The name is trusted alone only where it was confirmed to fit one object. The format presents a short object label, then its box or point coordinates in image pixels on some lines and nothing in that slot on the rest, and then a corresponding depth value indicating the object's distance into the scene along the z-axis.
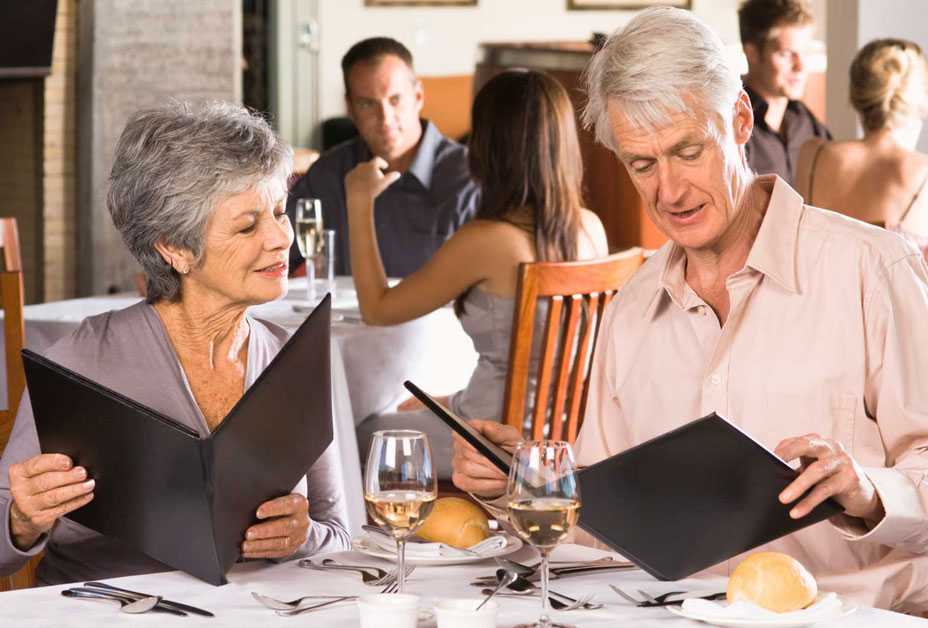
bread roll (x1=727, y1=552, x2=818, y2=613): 2.77
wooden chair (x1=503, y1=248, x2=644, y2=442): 4.45
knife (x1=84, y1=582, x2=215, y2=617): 2.84
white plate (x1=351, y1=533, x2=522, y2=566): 3.05
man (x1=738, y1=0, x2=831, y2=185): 7.69
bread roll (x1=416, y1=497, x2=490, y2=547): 3.12
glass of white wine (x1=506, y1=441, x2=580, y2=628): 2.78
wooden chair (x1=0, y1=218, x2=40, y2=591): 4.57
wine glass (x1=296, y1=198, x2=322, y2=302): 5.80
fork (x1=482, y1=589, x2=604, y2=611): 2.85
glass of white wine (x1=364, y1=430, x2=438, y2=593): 2.84
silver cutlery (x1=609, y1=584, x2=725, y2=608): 2.87
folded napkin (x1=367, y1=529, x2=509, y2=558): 3.07
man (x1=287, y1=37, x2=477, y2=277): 7.22
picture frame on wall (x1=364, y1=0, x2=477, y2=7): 14.72
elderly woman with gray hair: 3.40
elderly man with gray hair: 3.22
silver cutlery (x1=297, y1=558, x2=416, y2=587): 2.98
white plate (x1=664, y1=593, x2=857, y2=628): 2.75
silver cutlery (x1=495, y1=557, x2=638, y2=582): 2.99
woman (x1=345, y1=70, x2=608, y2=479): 5.19
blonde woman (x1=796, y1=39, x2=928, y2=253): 6.84
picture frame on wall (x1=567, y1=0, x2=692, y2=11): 15.22
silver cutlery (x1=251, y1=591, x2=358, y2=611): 2.86
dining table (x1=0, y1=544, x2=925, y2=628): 2.80
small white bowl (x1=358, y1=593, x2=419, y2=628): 2.70
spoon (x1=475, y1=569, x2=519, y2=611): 2.90
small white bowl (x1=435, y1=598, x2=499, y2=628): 2.69
